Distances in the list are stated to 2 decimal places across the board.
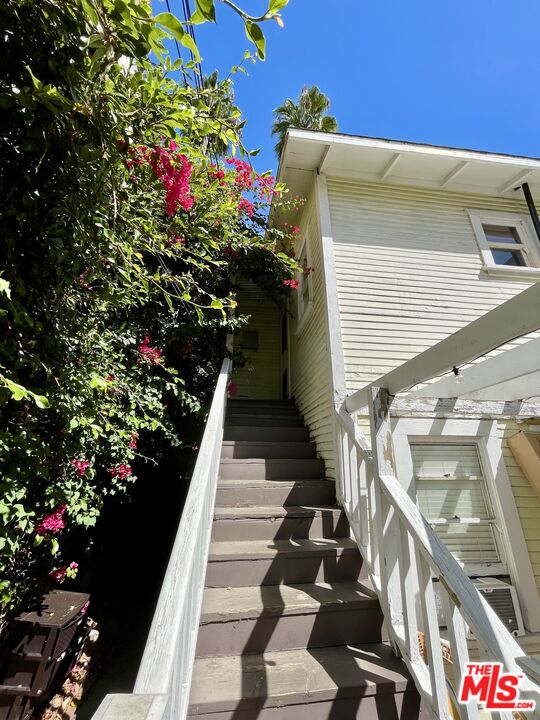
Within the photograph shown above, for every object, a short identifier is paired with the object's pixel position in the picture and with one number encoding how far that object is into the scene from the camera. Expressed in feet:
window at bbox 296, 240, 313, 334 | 15.47
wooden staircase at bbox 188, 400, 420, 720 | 5.42
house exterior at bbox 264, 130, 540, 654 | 10.39
